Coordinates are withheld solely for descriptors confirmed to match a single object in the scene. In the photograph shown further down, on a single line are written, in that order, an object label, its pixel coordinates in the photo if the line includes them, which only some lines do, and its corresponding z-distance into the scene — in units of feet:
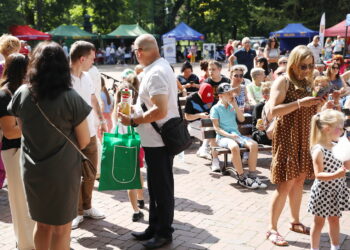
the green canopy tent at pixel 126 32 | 118.42
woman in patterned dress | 13.43
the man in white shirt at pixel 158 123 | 12.75
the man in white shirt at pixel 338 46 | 81.97
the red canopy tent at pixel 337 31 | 87.30
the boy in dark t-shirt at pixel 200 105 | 24.99
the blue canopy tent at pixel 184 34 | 113.52
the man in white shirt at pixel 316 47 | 51.88
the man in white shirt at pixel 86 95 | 14.99
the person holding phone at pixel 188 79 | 32.40
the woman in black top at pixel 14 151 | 12.07
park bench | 22.22
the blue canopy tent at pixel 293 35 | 106.11
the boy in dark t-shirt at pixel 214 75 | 25.89
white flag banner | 62.95
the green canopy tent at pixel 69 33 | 115.03
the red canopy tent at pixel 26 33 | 105.70
